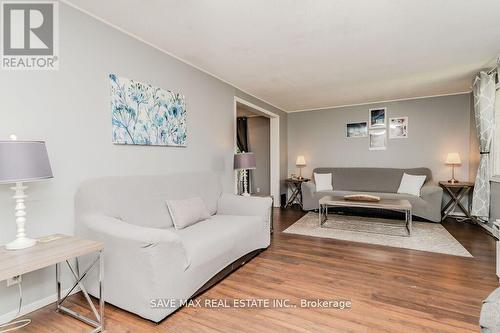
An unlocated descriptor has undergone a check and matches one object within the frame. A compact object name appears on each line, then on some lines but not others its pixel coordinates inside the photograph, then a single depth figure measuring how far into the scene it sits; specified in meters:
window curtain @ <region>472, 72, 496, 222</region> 3.53
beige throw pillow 2.51
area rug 3.19
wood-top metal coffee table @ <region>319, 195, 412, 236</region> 3.64
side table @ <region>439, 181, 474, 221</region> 4.35
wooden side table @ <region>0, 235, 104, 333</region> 1.29
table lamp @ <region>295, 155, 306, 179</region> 6.01
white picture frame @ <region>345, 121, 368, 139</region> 5.58
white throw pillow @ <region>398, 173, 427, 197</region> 4.62
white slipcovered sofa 1.67
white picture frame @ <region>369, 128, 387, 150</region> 5.41
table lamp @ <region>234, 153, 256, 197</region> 3.76
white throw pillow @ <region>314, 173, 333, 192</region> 5.42
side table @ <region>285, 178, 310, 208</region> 5.79
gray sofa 4.33
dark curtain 6.56
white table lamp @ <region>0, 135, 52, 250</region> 1.39
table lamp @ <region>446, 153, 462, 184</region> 4.52
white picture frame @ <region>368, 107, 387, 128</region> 5.39
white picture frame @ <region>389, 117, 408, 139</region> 5.22
